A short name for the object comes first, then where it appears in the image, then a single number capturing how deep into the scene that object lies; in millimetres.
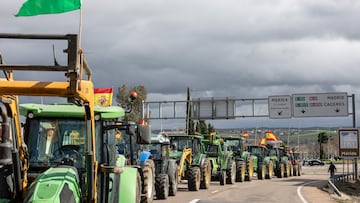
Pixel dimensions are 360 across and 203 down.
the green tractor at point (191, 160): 24312
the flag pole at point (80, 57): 6454
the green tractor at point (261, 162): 38188
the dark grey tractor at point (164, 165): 20359
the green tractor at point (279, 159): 42406
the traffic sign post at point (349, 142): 33656
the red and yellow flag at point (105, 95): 16903
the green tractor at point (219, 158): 29453
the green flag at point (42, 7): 7824
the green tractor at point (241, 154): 33878
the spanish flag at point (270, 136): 46059
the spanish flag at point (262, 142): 43875
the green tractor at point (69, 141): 8398
